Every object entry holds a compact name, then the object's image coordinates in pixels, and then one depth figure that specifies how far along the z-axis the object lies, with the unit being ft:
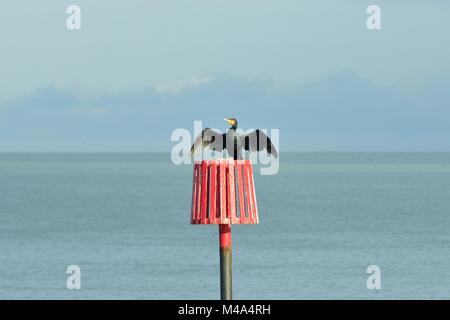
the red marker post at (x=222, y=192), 97.35
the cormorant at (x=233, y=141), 99.04
